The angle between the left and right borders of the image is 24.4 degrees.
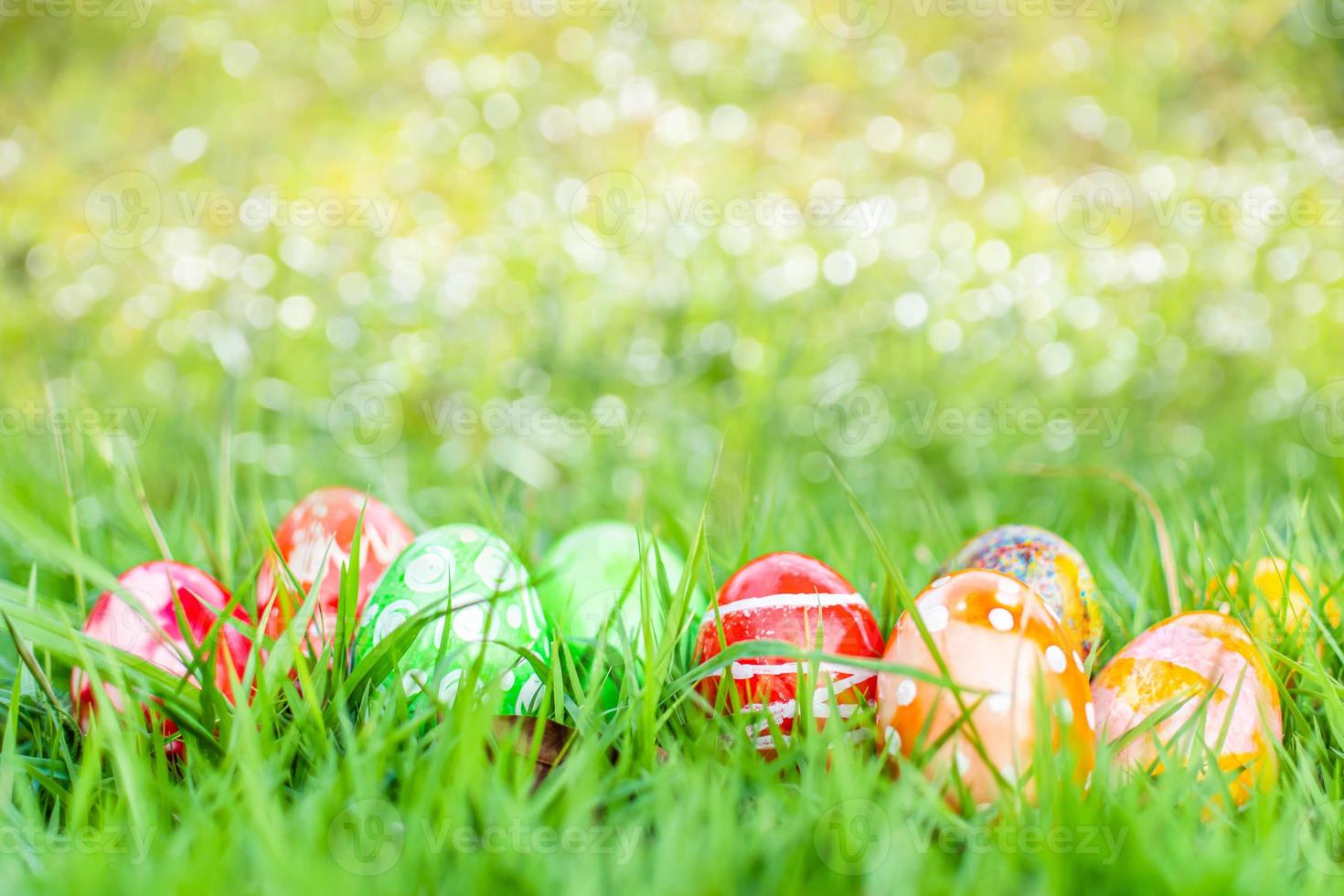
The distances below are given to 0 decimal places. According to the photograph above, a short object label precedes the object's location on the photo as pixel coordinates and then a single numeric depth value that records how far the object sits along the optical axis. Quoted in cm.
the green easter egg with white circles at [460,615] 71
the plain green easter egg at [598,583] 74
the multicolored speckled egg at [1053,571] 75
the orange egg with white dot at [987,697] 68
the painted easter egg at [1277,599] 74
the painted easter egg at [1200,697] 69
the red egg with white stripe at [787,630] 70
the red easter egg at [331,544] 75
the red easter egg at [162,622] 70
